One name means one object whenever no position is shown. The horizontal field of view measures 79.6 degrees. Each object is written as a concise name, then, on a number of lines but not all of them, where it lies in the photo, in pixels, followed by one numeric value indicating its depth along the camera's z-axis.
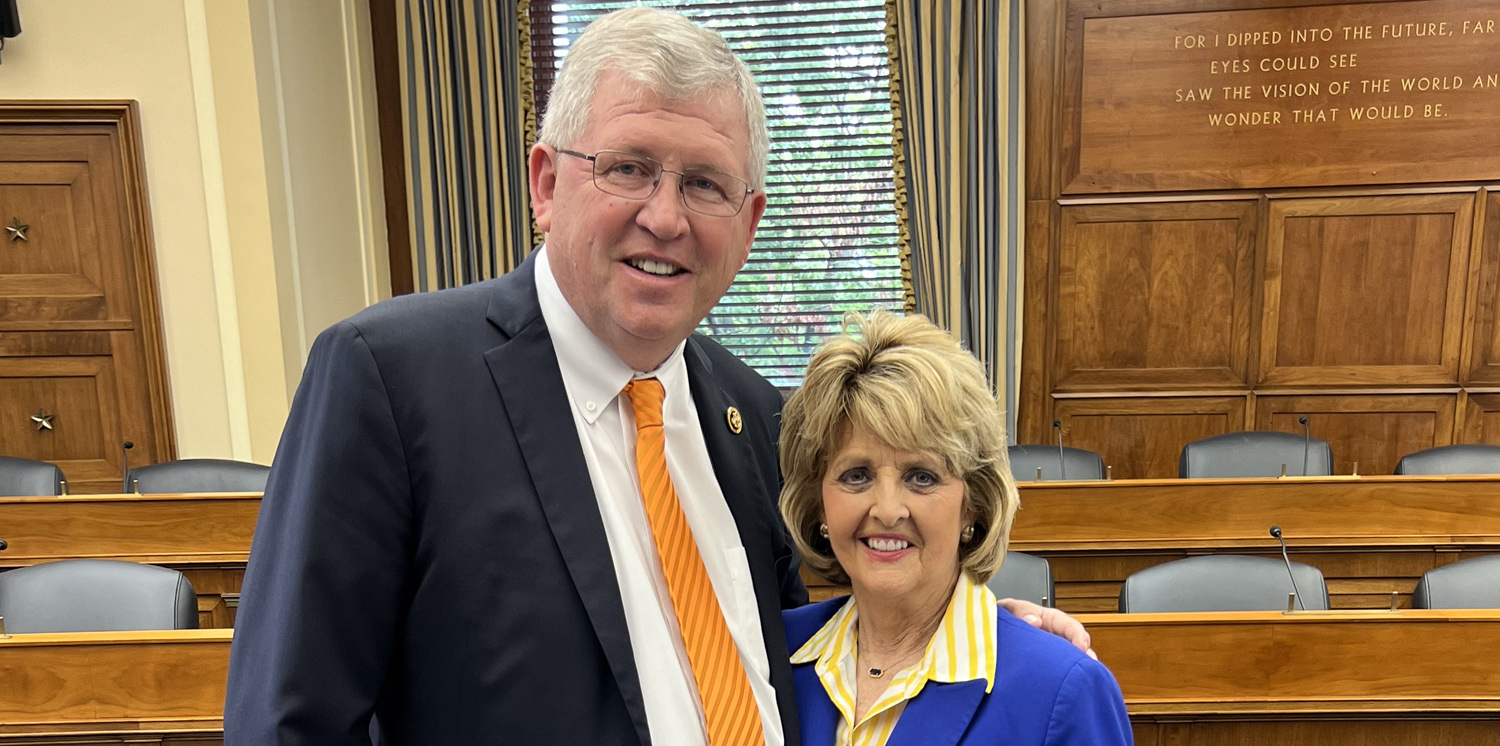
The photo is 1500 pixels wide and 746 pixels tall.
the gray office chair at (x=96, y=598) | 2.63
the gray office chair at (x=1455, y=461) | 3.91
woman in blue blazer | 1.24
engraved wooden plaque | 5.07
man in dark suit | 0.94
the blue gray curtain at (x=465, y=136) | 5.44
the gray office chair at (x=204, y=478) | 3.89
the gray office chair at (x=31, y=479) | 3.95
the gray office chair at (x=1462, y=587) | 2.56
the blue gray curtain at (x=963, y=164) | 5.25
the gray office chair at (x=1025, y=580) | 2.64
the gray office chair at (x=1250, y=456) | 4.12
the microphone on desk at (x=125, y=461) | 4.73
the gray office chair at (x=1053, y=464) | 4.11
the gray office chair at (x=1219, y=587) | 2.61
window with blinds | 5.48
